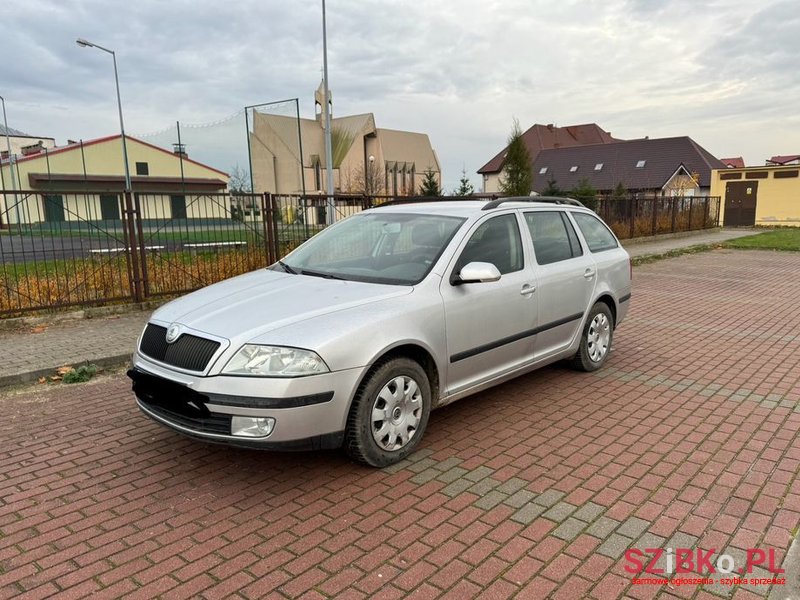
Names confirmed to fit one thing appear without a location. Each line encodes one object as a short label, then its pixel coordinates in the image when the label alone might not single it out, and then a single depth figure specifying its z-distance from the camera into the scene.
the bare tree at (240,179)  38.32
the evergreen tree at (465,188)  31.02
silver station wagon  3.29
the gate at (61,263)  8.13
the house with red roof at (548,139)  65.62
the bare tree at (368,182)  40.62
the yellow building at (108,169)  45.00
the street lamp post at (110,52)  28.69
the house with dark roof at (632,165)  46.88
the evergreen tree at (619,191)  30.85
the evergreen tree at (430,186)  31.50
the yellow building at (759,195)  34.22
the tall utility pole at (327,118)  17.91
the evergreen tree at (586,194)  19.39
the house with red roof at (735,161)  65.77
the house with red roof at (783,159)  52.88
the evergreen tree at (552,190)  27.34
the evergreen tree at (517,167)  28.98
